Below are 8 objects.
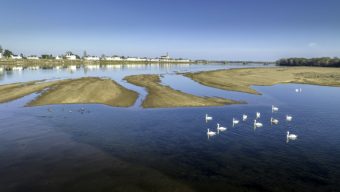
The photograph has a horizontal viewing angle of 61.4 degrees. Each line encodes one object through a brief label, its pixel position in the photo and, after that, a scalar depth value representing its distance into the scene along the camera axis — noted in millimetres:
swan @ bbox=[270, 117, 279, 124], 29408
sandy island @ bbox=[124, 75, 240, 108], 38625
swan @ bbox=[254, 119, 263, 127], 27822
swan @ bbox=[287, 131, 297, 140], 23922
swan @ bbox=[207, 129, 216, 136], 24653
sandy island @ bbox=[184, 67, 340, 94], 60241
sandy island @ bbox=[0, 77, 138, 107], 40566
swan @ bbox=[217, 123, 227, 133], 26095
